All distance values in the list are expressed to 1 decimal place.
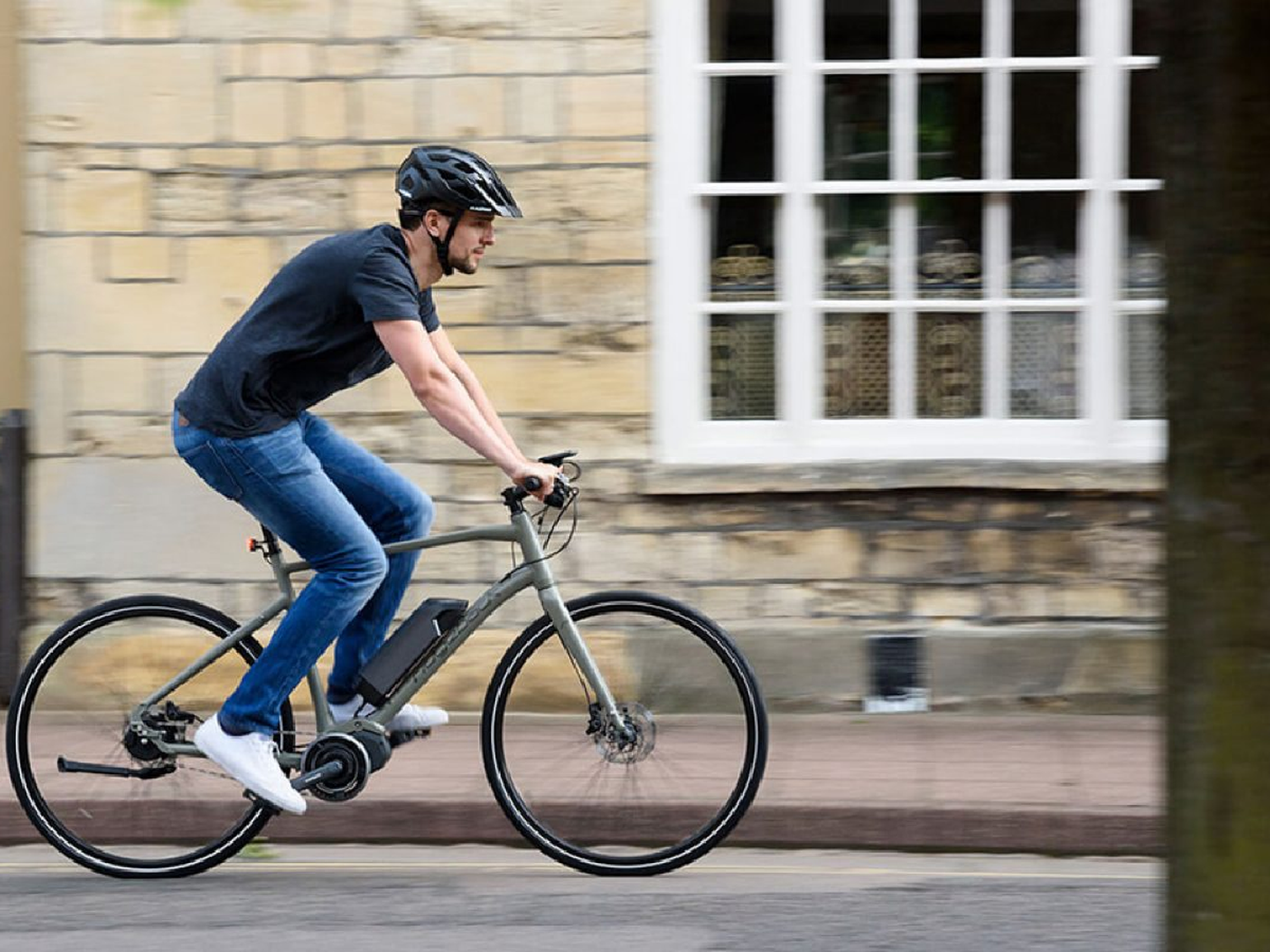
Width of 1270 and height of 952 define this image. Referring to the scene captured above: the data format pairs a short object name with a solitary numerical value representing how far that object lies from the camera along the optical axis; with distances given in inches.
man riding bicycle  367.0
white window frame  557.2
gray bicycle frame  383.2
